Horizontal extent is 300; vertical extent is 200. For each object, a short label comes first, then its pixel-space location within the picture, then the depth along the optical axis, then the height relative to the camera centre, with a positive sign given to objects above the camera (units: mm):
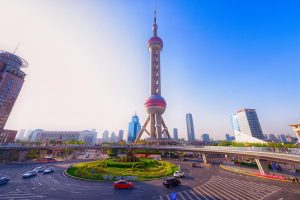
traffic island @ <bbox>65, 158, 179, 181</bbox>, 30172 -3934
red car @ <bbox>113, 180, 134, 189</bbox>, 24969 -5053
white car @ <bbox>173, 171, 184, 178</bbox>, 33081 -4172
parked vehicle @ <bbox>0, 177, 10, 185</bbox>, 26362 -5033
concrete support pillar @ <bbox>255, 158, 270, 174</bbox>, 35322 -2259
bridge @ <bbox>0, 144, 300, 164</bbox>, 28078 +1366
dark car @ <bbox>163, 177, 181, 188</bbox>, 25581 -4664
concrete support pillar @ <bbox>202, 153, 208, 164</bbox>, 53644 -1090
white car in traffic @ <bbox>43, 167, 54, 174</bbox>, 35344 -4353
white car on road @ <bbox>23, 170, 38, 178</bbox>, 31278 -4645
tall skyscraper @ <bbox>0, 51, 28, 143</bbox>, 85156 +38970
